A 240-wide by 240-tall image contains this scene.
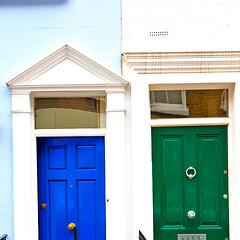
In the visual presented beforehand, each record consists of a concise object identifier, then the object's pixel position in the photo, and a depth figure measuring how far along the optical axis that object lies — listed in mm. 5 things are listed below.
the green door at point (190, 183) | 4000
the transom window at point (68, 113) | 4066
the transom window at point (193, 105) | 4016
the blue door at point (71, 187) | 4062
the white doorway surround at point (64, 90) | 3824
